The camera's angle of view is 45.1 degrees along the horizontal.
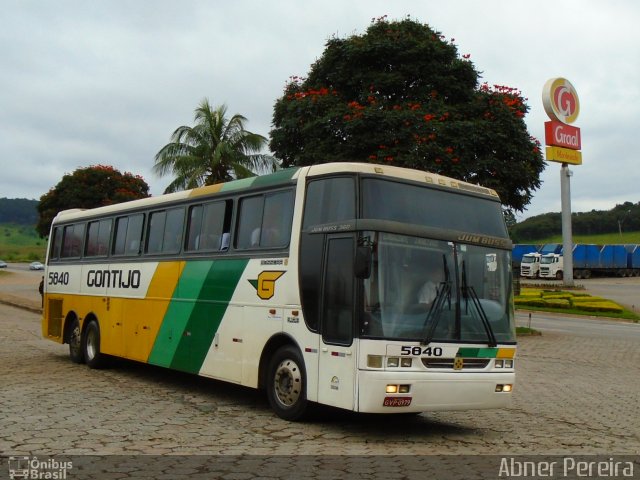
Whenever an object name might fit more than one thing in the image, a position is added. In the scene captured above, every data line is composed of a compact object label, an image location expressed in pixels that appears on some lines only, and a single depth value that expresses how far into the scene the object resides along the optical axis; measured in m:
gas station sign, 37.09
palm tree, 28.62
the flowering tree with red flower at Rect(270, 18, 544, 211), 20.19
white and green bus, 8.12
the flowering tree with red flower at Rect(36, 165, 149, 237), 47.84
